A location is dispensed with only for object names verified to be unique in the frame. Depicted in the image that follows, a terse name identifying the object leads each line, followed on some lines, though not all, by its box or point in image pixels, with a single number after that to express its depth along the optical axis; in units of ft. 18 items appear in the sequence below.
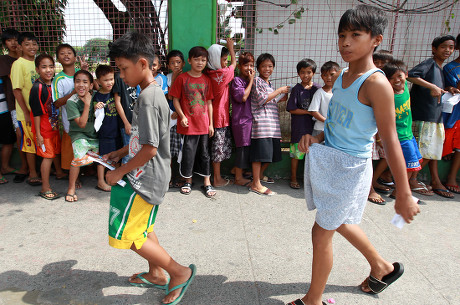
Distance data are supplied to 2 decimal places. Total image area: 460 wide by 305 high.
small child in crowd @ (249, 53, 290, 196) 13.55
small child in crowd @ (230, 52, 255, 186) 13.43
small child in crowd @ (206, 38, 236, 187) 13.23
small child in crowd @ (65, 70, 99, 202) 12.23
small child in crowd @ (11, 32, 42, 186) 13.16
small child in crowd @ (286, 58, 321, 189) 13.53
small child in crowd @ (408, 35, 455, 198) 13.62
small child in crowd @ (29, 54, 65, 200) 12.56
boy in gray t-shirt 6.40
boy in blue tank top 5.64
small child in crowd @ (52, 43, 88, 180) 12.94
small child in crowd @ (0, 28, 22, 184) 13.85
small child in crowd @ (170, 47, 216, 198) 12.85
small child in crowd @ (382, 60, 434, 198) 11.84
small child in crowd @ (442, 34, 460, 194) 14.12
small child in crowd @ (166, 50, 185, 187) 13.48
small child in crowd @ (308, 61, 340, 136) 12.99
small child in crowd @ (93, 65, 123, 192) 12.64
